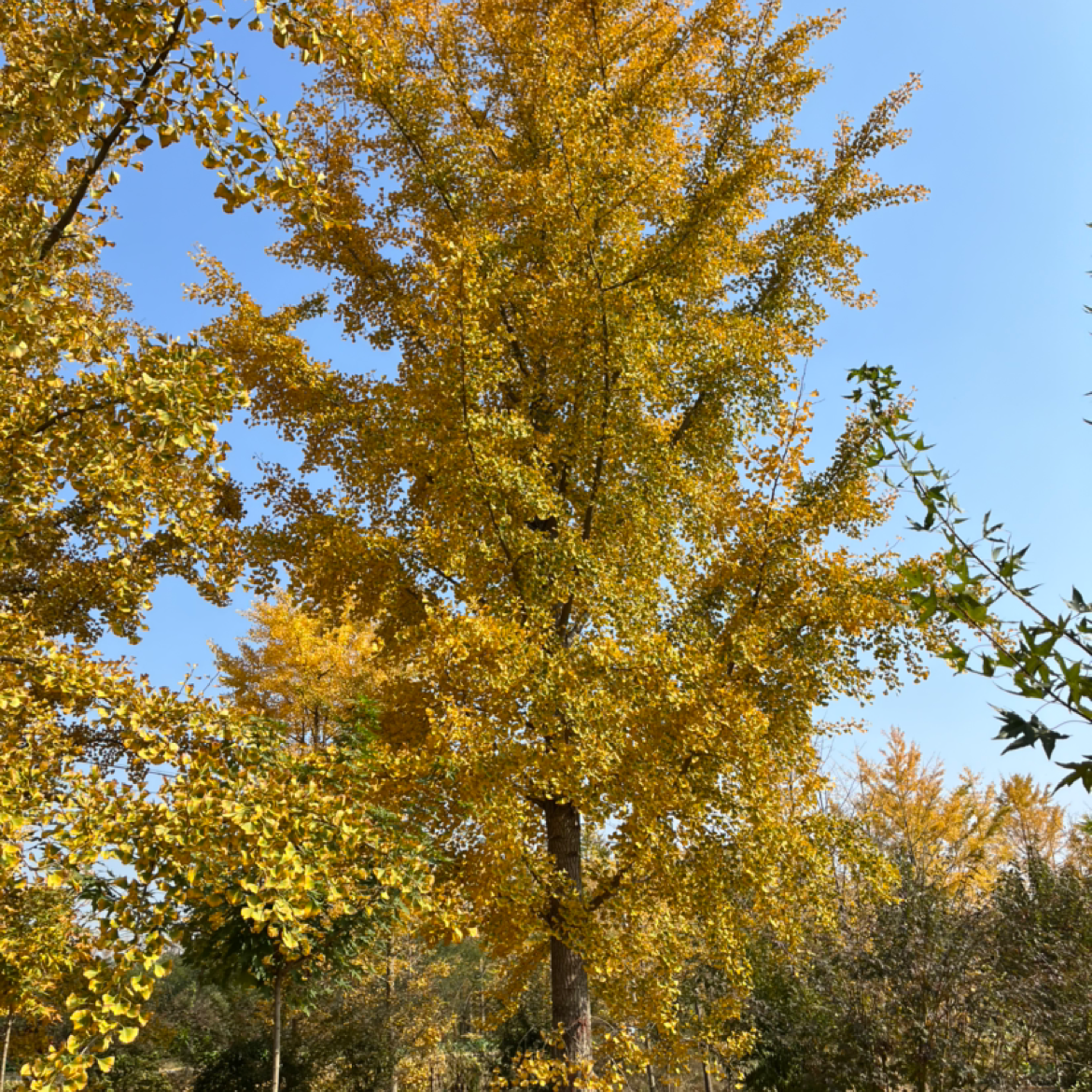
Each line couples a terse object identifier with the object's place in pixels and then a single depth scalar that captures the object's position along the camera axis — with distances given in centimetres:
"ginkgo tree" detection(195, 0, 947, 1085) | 523
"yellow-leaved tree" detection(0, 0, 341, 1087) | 288
